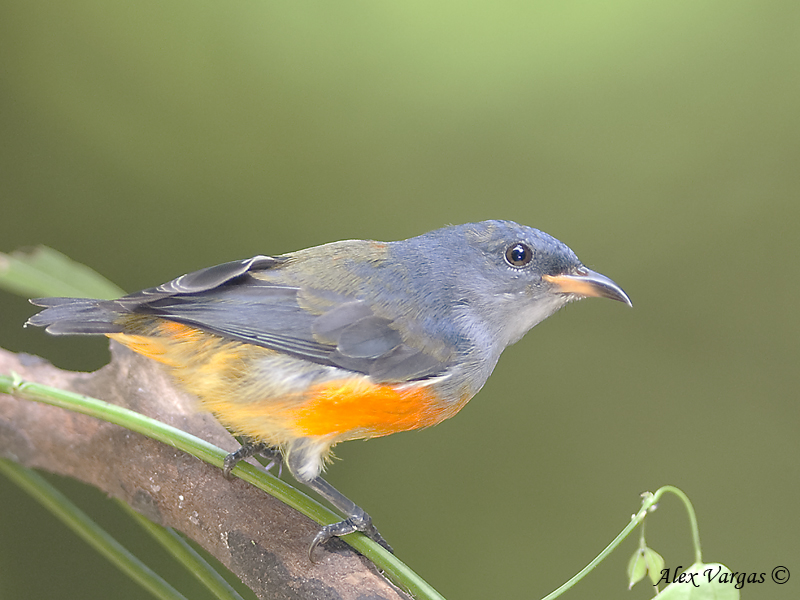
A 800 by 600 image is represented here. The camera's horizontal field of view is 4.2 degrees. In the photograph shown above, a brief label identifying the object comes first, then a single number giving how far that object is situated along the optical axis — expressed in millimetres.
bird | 1500
